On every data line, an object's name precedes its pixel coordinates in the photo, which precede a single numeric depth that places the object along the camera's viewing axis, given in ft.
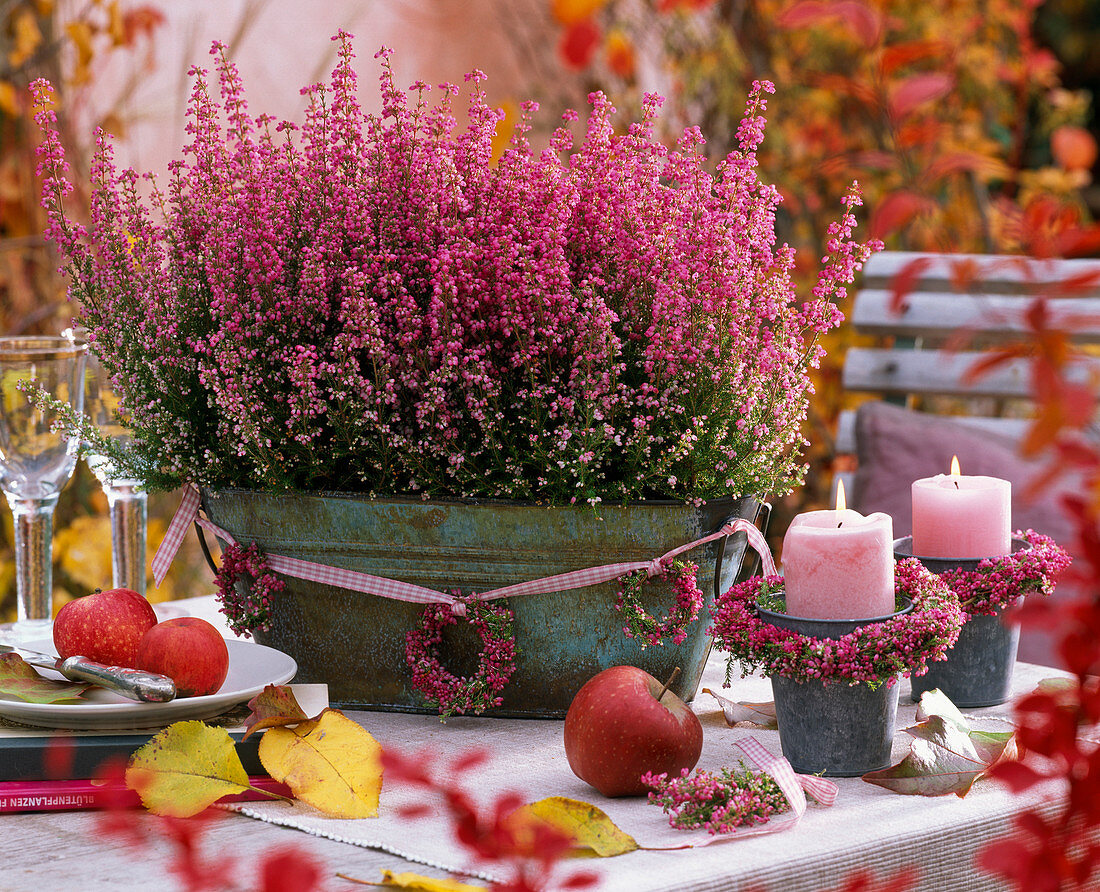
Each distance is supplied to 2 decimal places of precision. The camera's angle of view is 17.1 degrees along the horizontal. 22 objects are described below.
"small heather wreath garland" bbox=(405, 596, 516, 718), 7.41
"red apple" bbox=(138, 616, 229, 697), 7.08
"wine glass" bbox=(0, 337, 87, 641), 7.68
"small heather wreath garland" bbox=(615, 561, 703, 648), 7.38
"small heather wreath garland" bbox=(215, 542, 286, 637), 7.56
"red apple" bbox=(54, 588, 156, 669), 7.20
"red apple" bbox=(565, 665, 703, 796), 6.98
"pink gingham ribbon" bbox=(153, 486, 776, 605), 7.38
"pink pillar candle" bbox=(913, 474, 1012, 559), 7.49
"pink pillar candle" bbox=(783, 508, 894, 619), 7.04
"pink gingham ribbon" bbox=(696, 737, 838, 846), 6.83
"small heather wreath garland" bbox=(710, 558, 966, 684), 6.98
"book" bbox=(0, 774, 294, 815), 6.96
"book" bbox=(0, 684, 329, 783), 6.97
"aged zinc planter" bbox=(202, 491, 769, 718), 7.38
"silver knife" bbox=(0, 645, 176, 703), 7.00
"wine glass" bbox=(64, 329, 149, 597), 7.90
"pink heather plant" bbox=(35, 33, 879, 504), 7.29
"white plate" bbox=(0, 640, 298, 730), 7.03
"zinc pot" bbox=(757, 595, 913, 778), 7.05
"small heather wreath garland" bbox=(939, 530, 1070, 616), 7.38
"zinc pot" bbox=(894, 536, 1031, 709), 7.50
